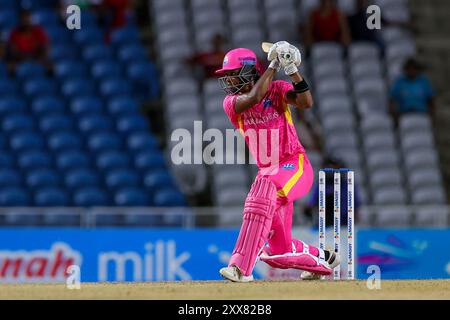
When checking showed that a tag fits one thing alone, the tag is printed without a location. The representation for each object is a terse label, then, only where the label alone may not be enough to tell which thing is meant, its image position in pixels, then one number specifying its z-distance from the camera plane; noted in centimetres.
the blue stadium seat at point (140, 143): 1812
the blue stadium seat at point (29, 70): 1897
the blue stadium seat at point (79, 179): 1744
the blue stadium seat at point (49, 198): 1711
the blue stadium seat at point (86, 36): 1947
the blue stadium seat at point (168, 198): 1719
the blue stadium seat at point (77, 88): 1881
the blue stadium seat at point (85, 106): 1856
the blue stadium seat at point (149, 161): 1788
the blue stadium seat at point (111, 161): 1781
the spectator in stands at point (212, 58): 1838
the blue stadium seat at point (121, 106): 1870
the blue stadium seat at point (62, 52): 1934
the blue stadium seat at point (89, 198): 1716
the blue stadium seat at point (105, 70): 1909
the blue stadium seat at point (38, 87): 1873
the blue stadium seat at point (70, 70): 1906
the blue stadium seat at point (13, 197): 1703
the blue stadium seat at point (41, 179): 1741
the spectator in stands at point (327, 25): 1894
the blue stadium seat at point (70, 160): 1772
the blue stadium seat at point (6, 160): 1766
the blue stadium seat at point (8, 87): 1866
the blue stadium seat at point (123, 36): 1964
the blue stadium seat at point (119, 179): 1752
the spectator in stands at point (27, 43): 1878
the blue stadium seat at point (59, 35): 1948
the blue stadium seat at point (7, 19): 1945
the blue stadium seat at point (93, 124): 1830
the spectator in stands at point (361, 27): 1911
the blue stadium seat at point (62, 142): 1794
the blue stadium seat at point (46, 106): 1852
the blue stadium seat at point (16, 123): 1812
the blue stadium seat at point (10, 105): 1841
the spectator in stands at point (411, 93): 1834
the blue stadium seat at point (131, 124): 1844
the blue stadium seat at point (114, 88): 1892
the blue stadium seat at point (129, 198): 1719
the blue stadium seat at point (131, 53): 1936
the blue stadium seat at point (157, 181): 1754
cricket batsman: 1040
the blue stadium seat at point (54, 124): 1819
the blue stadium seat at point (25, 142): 1791
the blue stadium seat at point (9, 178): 1730
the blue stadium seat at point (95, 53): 1930
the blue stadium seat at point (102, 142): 1803
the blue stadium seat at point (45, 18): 1964
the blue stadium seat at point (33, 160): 1769
